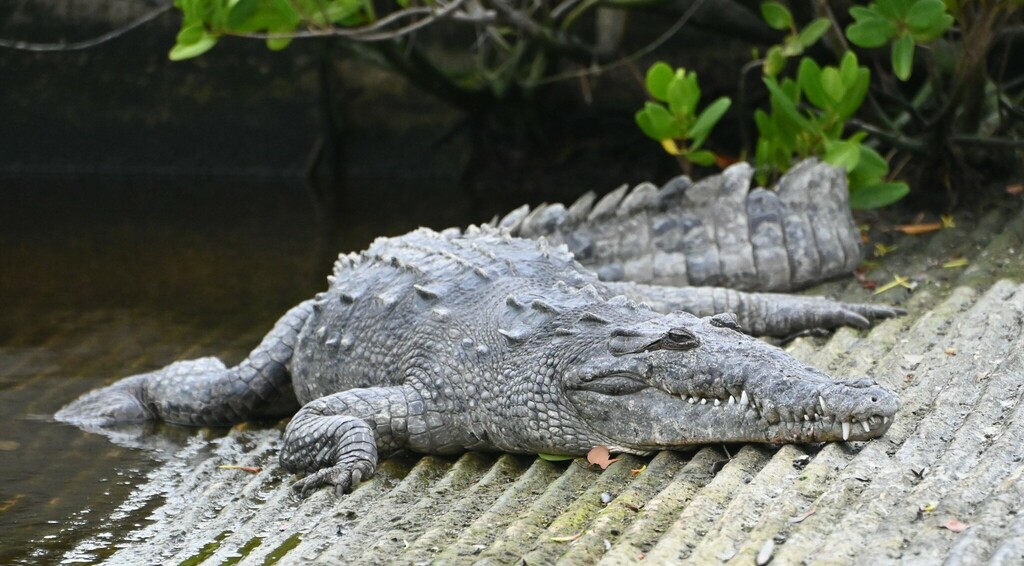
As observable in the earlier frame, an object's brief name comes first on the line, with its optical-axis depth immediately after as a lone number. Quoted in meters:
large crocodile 7.21
